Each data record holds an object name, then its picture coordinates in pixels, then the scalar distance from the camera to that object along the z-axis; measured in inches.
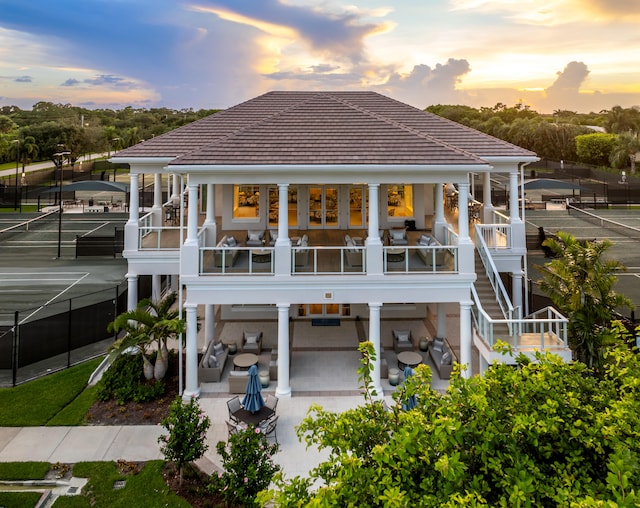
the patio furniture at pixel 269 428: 436.8
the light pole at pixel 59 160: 1214.3
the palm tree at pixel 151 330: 512.1
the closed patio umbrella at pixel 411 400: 386.9
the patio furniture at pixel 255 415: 427.7
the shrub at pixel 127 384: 521.7
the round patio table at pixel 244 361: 552.4
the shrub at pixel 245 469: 306.8
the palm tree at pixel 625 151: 2817.4
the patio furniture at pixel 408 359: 558.9
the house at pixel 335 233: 520.1
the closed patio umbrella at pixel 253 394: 437.7
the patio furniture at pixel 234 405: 455.2
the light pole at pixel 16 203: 1952.3
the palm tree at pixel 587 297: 486.0
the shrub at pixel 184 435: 356.2
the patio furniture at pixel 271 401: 463.4
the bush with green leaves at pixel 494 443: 152.3
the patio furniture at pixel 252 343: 625.0
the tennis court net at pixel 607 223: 1549.0
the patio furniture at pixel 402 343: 625.3
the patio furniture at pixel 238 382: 524.4
